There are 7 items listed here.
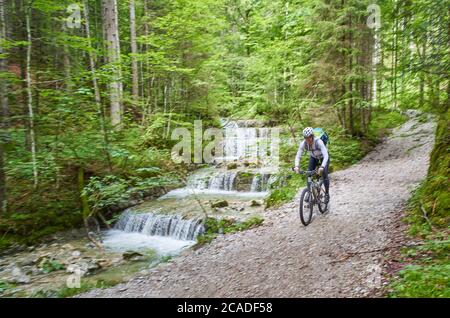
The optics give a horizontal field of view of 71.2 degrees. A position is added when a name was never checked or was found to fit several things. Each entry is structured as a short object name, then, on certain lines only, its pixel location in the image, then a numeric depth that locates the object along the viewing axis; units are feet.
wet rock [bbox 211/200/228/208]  40.29
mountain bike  25.63
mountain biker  24.93
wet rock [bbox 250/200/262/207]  40.56
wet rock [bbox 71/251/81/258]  30.22
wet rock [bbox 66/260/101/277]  26.71
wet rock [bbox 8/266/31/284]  25.27
